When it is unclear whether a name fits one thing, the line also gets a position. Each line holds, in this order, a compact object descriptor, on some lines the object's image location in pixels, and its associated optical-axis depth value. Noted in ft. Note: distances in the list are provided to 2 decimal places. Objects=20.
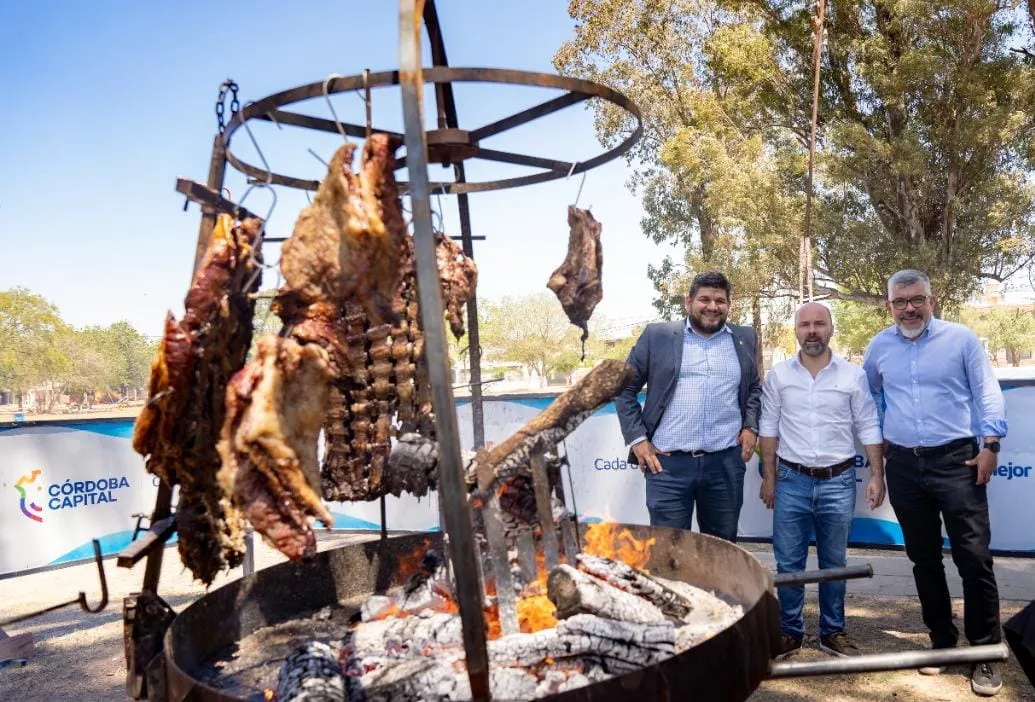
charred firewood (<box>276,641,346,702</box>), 7.54
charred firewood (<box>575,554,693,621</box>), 10.39
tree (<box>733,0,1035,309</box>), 55.72
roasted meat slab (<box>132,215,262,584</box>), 8.05
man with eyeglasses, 13.29
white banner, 23.48
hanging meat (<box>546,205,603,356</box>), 13.00
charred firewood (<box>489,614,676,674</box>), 8.36
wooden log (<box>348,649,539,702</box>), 7.78
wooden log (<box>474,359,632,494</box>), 10.93
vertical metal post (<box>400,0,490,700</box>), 5.04
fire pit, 6.48
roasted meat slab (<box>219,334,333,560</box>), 6.48
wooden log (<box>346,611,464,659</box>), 9.70
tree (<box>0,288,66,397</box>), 163.94
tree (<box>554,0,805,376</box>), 65.41
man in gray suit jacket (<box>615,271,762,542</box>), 14.25
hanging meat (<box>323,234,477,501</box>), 9.53
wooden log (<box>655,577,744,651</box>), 9.05
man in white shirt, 14.57
